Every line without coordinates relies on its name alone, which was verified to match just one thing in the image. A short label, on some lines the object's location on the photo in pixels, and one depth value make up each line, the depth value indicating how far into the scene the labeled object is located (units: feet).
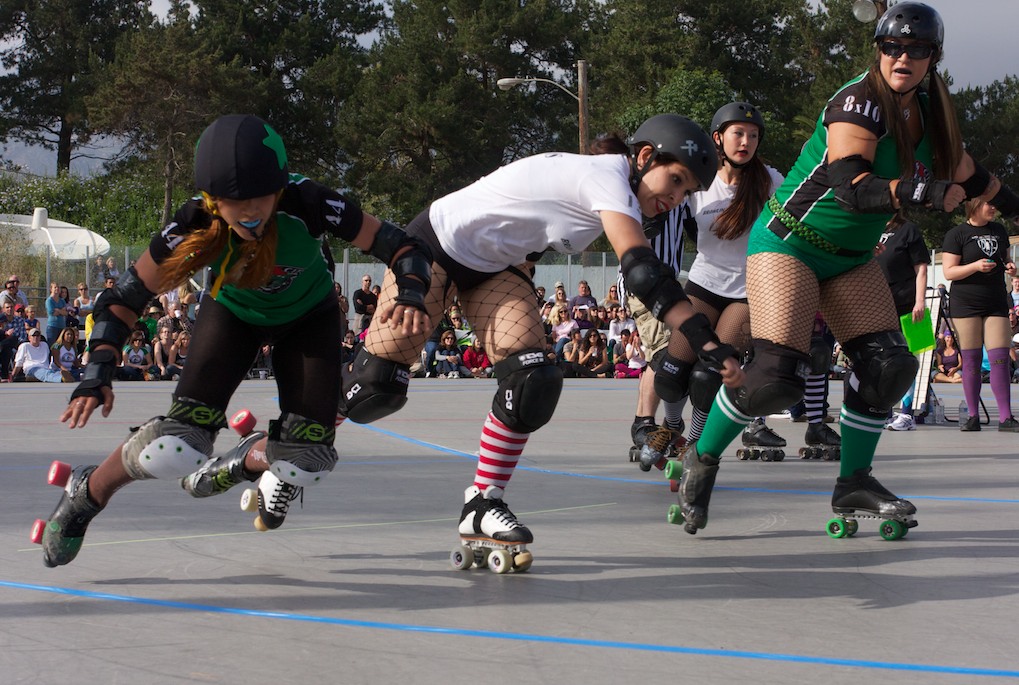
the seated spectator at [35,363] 45.98
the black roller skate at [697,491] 13.73
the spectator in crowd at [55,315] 50.34
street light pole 85.61
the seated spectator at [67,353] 45.47
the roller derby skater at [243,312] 10.28
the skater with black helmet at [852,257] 12.69
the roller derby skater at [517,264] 11.74
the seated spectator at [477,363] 50.11
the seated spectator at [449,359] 50.24
